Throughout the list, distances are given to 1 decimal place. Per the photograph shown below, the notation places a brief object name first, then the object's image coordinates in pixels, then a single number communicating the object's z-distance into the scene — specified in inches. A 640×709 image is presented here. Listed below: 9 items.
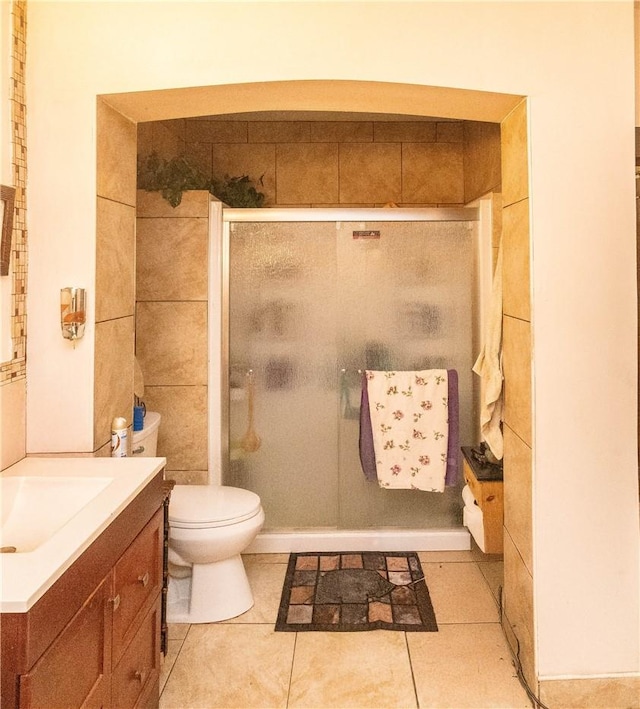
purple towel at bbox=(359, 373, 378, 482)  112.8
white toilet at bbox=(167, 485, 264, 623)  87.9
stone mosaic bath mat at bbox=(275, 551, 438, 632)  90.3
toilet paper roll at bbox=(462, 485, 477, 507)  103.2
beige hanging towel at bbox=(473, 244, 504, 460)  86.0
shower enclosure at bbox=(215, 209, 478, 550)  114.1
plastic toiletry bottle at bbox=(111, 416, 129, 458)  74.1
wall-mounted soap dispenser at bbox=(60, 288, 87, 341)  69.7
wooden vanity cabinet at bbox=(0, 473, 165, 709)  37.9
